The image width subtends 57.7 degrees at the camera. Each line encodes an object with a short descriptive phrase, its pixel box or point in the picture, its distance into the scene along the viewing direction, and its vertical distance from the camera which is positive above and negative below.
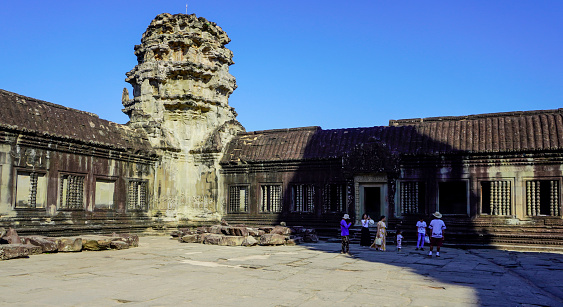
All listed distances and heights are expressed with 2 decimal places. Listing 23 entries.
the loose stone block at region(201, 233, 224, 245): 18.42 -1.54
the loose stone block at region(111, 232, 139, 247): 16.27 -1.40
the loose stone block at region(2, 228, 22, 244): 14.04 -1.23
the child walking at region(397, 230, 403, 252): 17.30 -1.43
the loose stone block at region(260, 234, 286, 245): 18.17 -1.50
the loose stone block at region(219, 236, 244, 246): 18.12 -1.58
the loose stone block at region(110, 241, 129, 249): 15.77 -1.55
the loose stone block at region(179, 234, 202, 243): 19.19 -1.60
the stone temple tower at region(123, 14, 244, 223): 24.27 +4.28
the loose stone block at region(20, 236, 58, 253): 14.09 -1.36
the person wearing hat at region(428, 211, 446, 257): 15.82 -1.02
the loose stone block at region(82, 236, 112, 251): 15.27 -1.46
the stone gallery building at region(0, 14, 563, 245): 18.34 +1.35
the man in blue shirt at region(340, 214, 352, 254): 15.94 -1.15
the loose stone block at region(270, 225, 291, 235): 19.69 -1.29
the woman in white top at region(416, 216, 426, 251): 17.94 -1.12
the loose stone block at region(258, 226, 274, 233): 20.11 -1.26
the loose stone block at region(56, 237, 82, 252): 14.62 -1.45
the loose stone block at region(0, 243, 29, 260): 12.39 -1.42
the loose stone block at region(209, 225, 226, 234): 20.15 -1.30
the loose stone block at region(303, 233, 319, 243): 20.33 -1.61
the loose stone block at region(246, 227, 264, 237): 19.22 -1.33
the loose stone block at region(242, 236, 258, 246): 18.00 -1.57
